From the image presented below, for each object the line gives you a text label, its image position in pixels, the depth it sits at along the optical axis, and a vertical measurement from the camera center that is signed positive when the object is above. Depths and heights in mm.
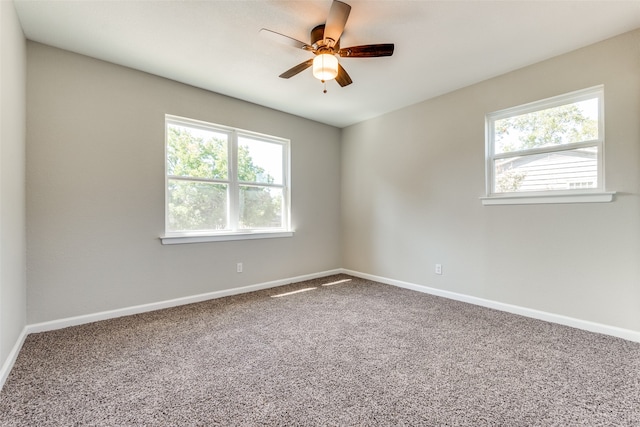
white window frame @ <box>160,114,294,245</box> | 3217 +219
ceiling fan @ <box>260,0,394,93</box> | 2047 +1255
